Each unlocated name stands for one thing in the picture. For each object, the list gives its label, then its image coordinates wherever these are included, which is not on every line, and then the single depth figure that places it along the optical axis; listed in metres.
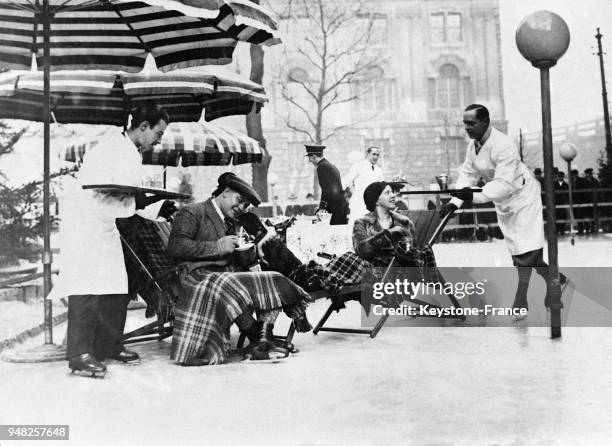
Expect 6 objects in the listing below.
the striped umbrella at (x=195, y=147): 5.86
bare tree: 10.23
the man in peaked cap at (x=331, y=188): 6.52
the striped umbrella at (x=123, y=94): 4.12
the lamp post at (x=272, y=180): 13.81
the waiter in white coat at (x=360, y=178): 6.76
